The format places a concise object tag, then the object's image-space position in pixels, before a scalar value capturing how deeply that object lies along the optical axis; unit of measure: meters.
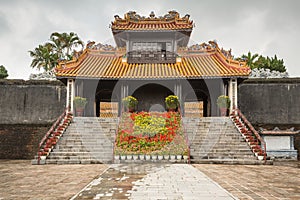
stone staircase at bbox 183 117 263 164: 10.80
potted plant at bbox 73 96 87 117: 14.66
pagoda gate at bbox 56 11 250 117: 15.24
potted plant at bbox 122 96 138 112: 14.33
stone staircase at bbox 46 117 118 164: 10.70
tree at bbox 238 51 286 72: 34.12
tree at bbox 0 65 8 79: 25.93
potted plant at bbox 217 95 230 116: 14.61
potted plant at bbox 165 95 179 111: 14.21
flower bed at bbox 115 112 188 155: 10.94
